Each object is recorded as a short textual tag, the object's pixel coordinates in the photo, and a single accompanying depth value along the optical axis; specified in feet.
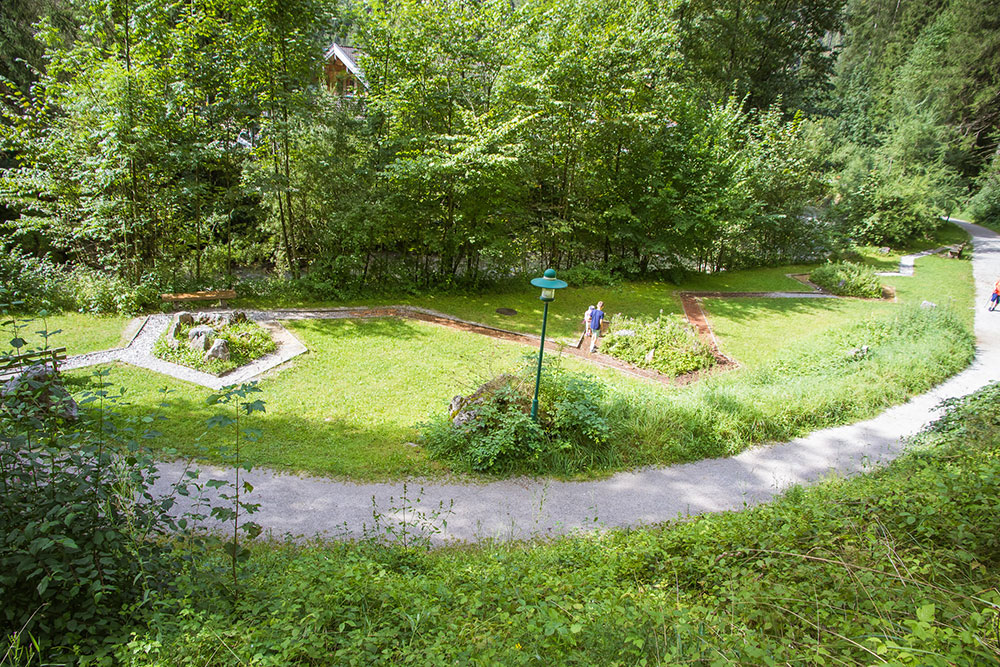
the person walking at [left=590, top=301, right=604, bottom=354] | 39.93
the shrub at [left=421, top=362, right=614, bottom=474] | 24.04
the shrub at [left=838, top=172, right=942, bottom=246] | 81.92
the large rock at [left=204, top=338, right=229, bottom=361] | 33.81
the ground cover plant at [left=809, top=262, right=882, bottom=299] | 60.80
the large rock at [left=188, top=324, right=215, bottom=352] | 34.83
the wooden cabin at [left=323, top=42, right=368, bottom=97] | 51.65
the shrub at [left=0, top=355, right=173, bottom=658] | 9.45
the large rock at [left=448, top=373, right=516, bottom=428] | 26.13
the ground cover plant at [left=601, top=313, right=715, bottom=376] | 37.76
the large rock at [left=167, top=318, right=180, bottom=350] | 34.94
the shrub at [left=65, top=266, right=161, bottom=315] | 40.65
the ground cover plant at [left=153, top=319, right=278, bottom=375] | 33.42
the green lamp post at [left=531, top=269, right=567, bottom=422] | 24.68
